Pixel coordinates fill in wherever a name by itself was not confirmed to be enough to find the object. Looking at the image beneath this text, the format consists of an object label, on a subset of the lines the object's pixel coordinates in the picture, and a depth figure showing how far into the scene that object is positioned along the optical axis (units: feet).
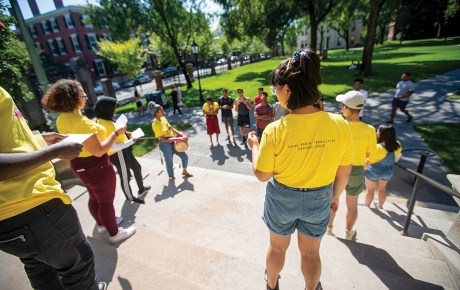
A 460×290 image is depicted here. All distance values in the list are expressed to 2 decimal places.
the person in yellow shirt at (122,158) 10.92
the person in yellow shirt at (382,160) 11.68
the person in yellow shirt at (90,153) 7.81
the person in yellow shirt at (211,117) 24.85
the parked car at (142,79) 108.07
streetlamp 47.59
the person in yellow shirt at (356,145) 9.31
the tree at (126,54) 69.87
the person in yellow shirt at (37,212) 4.47
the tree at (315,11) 57.98
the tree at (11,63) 15.92
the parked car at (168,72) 119.58
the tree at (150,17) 55.52
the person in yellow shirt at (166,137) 16.25
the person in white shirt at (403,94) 25.76
